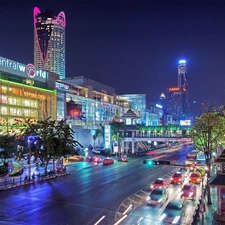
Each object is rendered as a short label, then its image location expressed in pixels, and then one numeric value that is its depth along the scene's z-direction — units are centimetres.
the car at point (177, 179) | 4312
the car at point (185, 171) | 5225
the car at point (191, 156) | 7853
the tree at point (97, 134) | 11219
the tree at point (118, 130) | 10486
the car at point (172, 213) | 2498
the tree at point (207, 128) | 3578
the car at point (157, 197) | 3114
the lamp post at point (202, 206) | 2743
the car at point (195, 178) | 4306
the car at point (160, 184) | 3838
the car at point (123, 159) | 7906
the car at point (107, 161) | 7231
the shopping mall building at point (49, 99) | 8236
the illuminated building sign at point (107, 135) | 10056
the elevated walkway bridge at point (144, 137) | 10519
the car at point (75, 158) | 7925
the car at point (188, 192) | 3350
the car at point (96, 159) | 7704
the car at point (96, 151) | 9606
